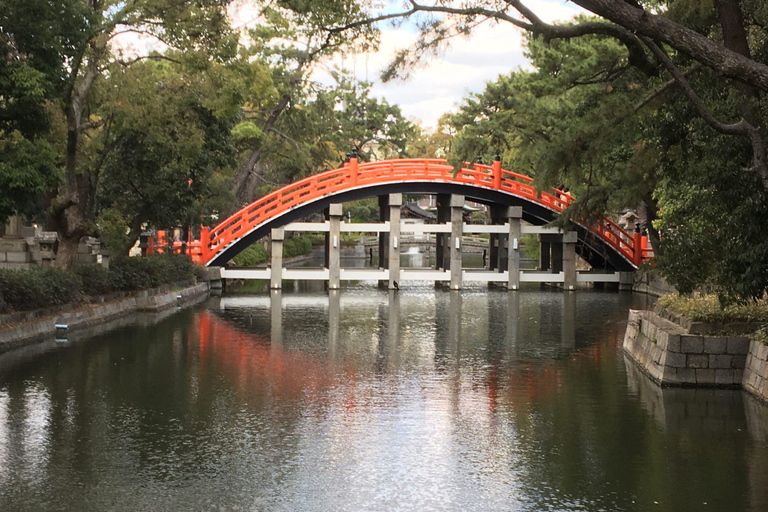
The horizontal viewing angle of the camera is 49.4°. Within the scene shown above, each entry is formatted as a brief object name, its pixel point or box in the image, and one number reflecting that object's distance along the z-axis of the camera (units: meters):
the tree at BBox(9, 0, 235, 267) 16.80
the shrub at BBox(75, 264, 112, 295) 22.28
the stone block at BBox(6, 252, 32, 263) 24.80
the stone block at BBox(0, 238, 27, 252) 24.86
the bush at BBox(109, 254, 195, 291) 24.47
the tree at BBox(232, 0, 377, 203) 36.72
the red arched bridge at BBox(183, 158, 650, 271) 33.03
